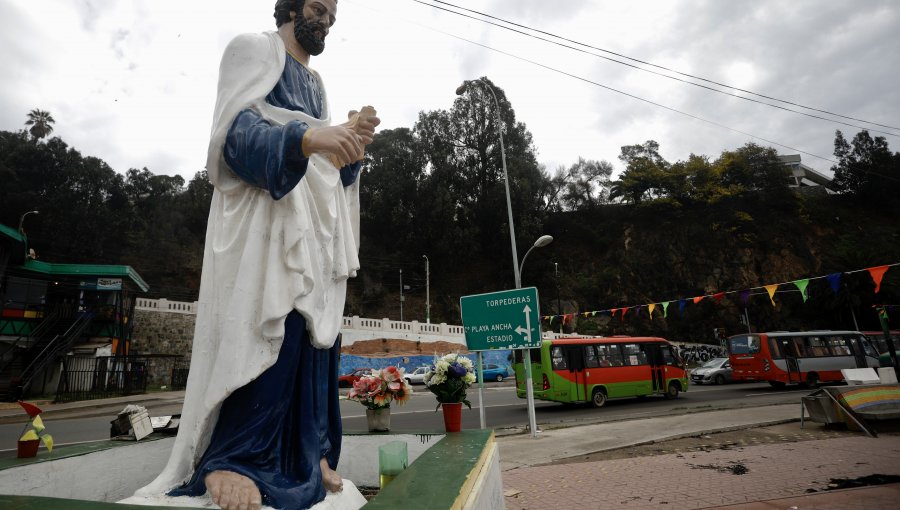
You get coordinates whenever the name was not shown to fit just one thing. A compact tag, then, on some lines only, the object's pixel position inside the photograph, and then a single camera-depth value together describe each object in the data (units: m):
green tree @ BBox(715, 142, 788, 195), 45.69
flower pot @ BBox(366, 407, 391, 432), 3.81
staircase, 18.12
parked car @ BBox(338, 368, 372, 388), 21.78
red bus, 17.20
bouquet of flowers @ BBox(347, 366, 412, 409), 3.74
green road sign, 8.06
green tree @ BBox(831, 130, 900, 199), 48.53
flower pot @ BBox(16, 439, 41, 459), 2.75
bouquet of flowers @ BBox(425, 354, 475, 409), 4.02
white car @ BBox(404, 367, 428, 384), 23.58
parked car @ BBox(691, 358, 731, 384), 21.23
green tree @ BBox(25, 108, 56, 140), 40.97
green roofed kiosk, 19.70
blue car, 25.62
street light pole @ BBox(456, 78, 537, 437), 8.96
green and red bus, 13.77
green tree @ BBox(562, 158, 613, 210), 50.91
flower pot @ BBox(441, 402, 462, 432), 3.90
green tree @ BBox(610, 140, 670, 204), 47.50
